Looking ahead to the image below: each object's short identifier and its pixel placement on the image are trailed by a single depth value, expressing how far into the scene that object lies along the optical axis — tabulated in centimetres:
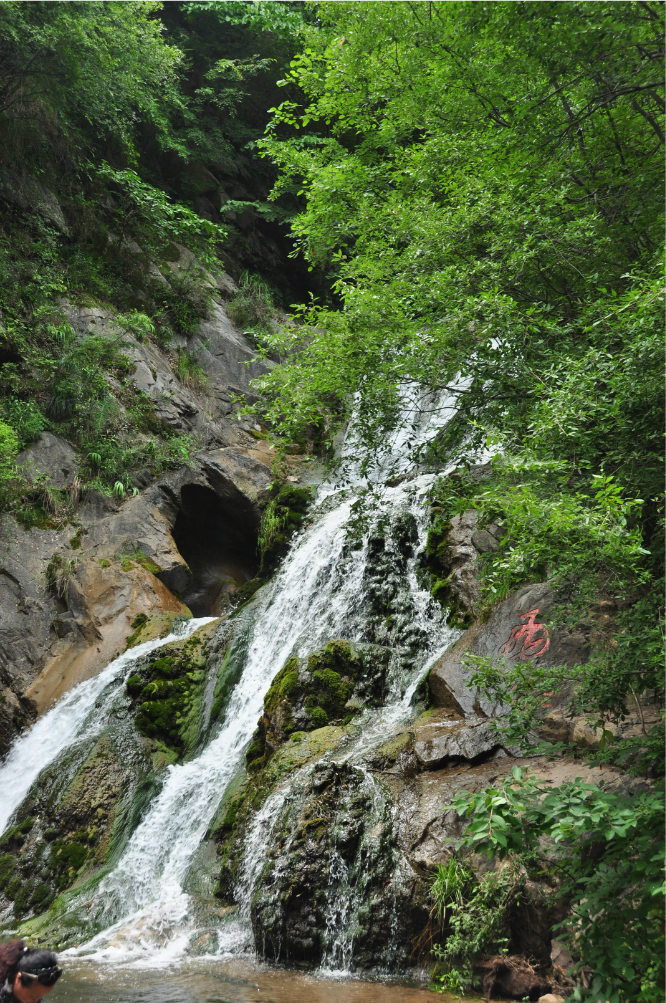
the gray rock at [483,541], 856
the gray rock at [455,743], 640
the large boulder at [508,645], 636
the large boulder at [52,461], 1353
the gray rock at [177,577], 1373
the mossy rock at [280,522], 1389
